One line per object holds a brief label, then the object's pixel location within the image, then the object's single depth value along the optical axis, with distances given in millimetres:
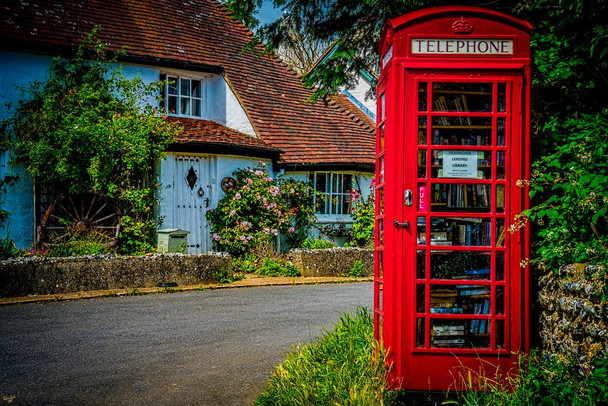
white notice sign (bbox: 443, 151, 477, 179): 4773
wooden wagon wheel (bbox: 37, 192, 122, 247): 13695
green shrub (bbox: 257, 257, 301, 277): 14234
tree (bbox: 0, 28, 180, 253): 13133
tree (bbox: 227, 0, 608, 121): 5398
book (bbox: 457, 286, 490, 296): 4824
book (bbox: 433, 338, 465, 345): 4805
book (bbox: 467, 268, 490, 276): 4797
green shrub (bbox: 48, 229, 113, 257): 12234
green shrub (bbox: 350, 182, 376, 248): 17406
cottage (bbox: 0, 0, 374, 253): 14375
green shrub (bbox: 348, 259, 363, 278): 14539
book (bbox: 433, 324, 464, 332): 4812
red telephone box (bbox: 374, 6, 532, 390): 4746
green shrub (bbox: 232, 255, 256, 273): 14719
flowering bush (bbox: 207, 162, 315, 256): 15508
